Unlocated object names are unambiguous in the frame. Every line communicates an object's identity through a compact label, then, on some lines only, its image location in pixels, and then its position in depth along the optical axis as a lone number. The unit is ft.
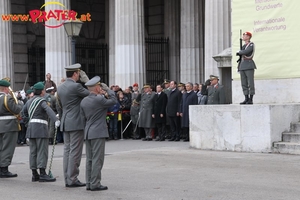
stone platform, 50.62
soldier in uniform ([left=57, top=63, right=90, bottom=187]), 36.76
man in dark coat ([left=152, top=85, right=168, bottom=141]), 70.54
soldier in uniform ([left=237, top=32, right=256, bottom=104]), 51.49
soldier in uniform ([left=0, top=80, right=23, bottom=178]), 43.06
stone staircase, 49.03
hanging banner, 53.06
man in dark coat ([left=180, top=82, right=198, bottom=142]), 66.80
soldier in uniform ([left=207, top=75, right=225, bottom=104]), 62.95
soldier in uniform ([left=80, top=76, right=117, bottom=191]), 34.83
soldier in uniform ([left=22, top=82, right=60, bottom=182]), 40.19
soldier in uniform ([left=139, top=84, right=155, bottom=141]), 71.56
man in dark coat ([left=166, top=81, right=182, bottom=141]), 68.59
